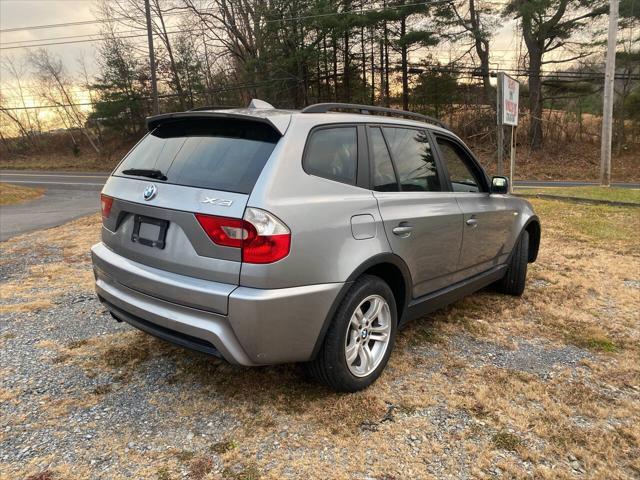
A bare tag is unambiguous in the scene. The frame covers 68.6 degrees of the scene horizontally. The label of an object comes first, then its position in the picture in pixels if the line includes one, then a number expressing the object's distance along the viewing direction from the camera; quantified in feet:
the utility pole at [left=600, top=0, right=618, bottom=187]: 46.03
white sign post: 34.99
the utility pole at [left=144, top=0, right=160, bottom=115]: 76.59
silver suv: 7.84
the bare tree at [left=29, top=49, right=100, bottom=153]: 124.26
